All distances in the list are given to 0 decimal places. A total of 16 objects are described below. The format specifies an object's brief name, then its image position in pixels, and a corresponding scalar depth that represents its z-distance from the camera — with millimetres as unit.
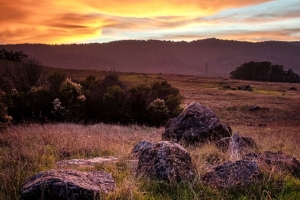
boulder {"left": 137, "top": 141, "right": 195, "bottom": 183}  6414
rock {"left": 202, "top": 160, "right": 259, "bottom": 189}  6129
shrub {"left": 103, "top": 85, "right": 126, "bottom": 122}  22703
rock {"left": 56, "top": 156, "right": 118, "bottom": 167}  7703
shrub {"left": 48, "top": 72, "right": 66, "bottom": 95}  25319
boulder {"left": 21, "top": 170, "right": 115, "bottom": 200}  5230
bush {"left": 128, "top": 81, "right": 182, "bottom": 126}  23109
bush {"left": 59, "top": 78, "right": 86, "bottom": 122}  21125
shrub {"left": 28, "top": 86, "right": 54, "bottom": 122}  20812
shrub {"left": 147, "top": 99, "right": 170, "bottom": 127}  22422
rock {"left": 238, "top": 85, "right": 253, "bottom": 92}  65444
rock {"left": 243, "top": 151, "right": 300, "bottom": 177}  7147
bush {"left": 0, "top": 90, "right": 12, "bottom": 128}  15531
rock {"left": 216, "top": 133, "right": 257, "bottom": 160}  8731
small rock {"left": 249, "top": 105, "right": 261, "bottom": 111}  36681
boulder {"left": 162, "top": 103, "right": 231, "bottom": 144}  12805
